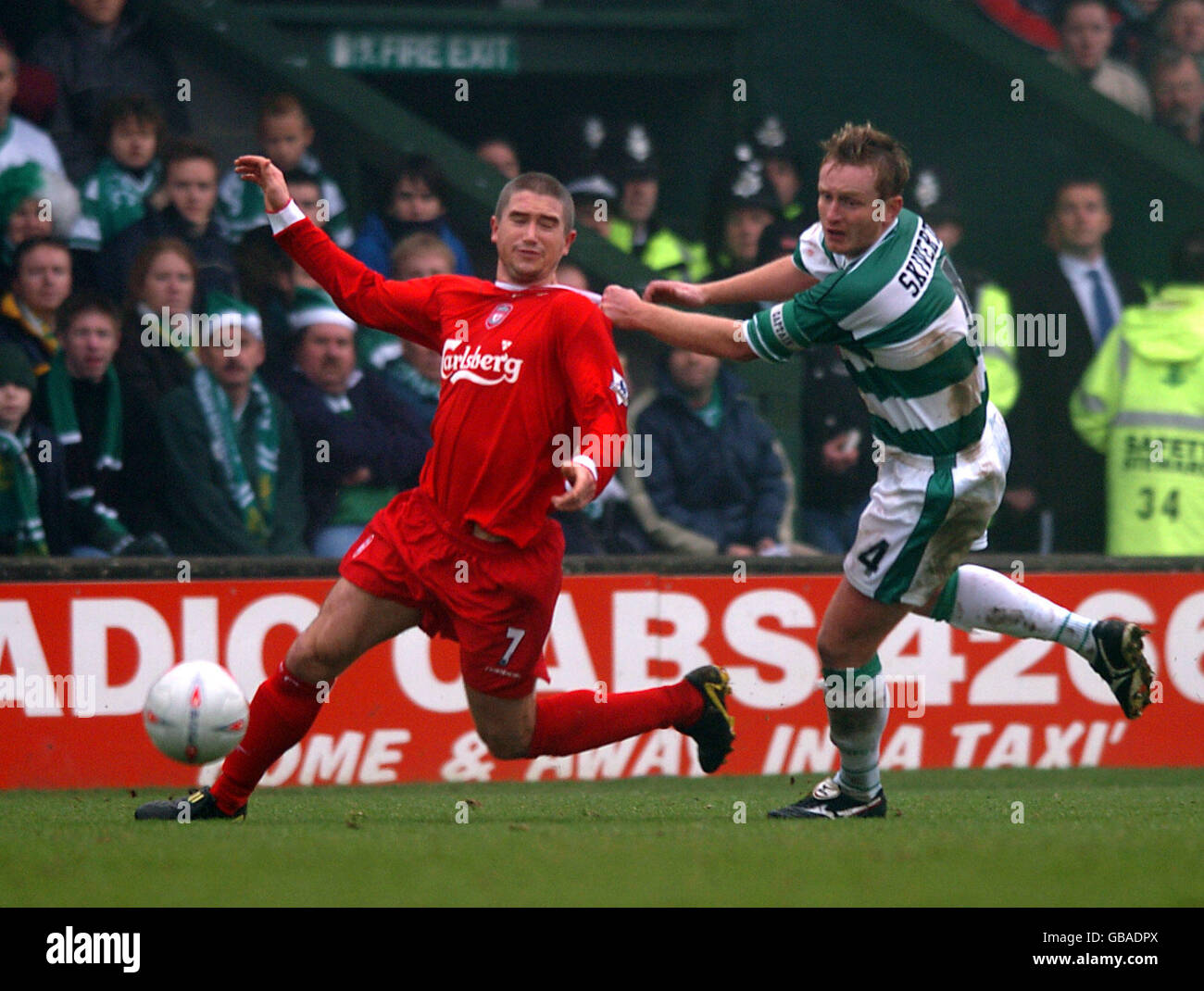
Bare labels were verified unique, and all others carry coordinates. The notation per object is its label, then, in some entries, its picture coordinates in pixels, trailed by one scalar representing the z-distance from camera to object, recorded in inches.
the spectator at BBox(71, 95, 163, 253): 680.4
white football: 486.6
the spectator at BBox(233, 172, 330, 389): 681.0
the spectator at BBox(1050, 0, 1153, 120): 860.0
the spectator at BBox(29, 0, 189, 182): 688.4
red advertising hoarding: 614.5
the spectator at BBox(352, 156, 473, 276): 706.8
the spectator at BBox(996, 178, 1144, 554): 749.9
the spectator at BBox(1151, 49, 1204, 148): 866.8
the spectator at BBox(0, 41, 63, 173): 673.6
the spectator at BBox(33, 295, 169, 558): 647.1
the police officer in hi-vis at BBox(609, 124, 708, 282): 762.8
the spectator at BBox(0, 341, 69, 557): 633.0
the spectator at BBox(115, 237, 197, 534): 657.0
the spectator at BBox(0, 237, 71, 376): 649.6
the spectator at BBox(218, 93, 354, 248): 700.0
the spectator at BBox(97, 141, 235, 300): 676.7
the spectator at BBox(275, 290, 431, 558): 671.8
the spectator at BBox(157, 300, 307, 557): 658.2
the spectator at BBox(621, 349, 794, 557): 685.9
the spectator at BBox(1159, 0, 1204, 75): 859.4
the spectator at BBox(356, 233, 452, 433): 685.3
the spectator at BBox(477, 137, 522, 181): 773.3
